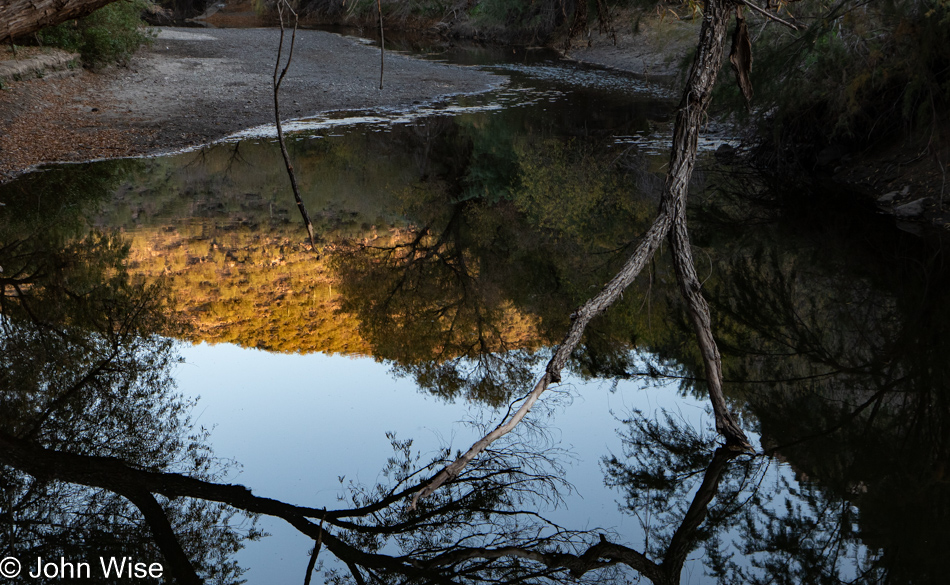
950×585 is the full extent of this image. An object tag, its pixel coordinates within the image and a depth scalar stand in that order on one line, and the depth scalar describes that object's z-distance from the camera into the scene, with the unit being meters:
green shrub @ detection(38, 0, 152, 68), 16.56
